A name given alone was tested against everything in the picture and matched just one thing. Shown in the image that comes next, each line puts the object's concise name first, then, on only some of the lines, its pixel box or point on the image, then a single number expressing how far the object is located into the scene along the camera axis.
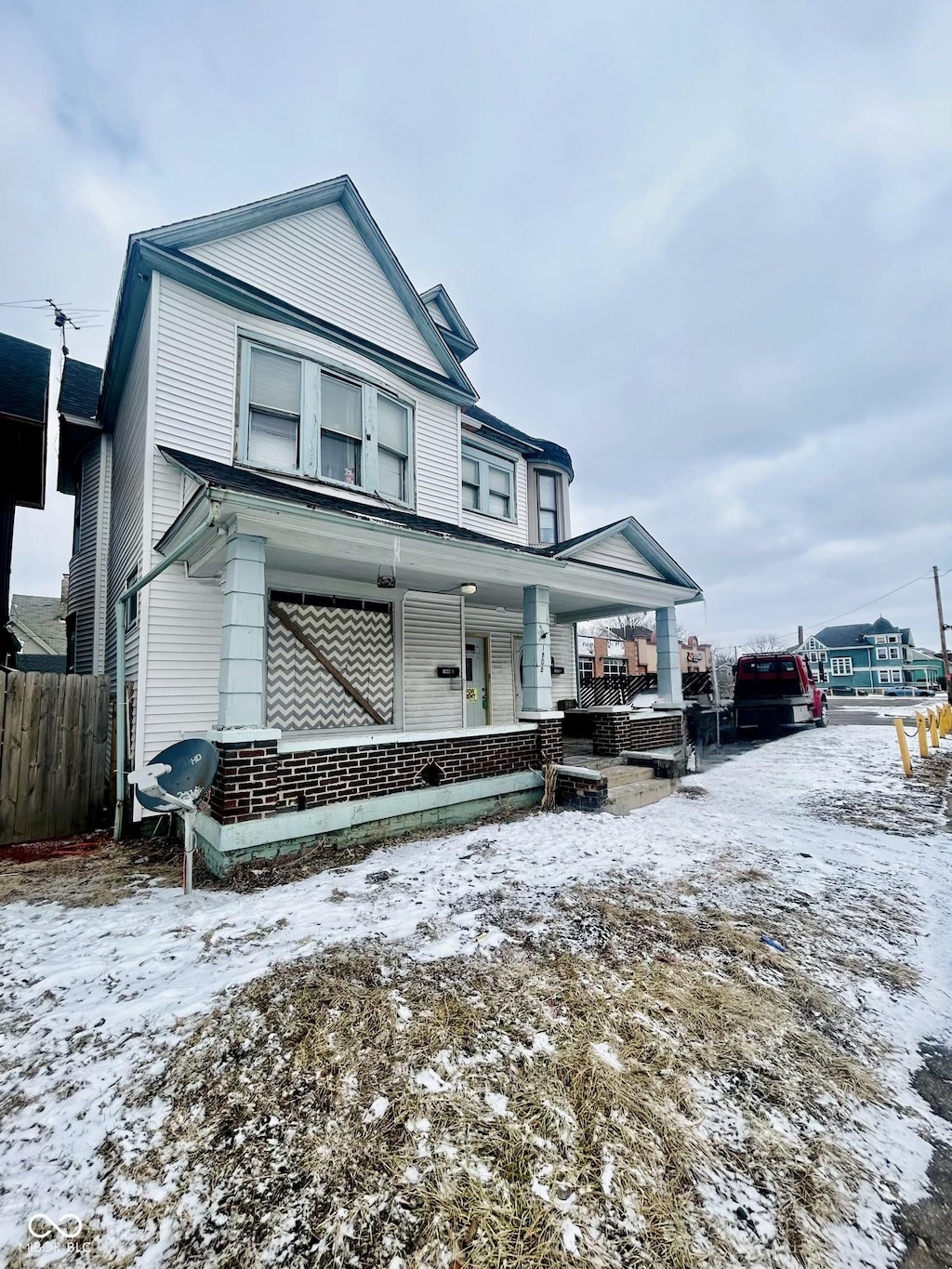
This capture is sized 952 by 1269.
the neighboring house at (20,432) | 9.23
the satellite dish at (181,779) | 4.21
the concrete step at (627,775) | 7.66
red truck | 15.88
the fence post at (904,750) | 9.71
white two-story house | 5.34
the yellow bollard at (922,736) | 11.41
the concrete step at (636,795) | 7.23
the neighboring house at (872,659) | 62.03
